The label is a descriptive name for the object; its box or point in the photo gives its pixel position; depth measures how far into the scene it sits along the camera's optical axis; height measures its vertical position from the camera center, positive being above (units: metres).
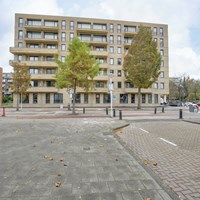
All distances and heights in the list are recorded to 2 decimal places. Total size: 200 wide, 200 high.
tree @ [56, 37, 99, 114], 19.06 +4.13
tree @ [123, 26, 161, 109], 27.80 +7.38
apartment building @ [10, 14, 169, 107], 38.75 +12.17
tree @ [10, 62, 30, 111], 26.42 +3.53
